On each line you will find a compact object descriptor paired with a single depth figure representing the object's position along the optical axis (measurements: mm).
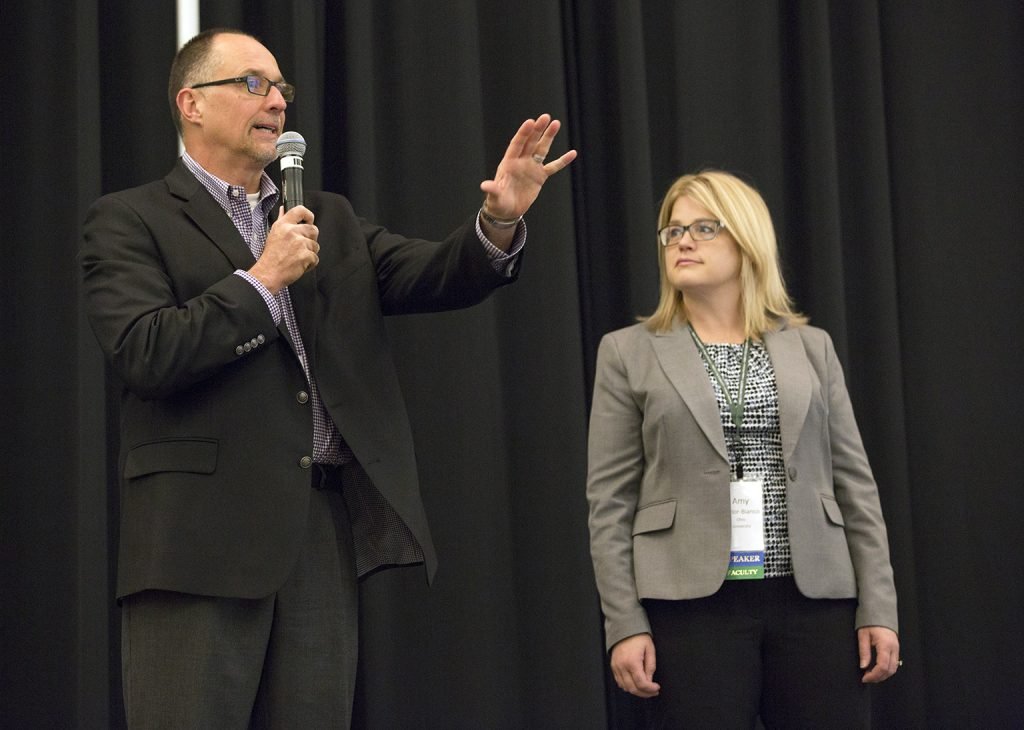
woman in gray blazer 4542
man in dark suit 4267
